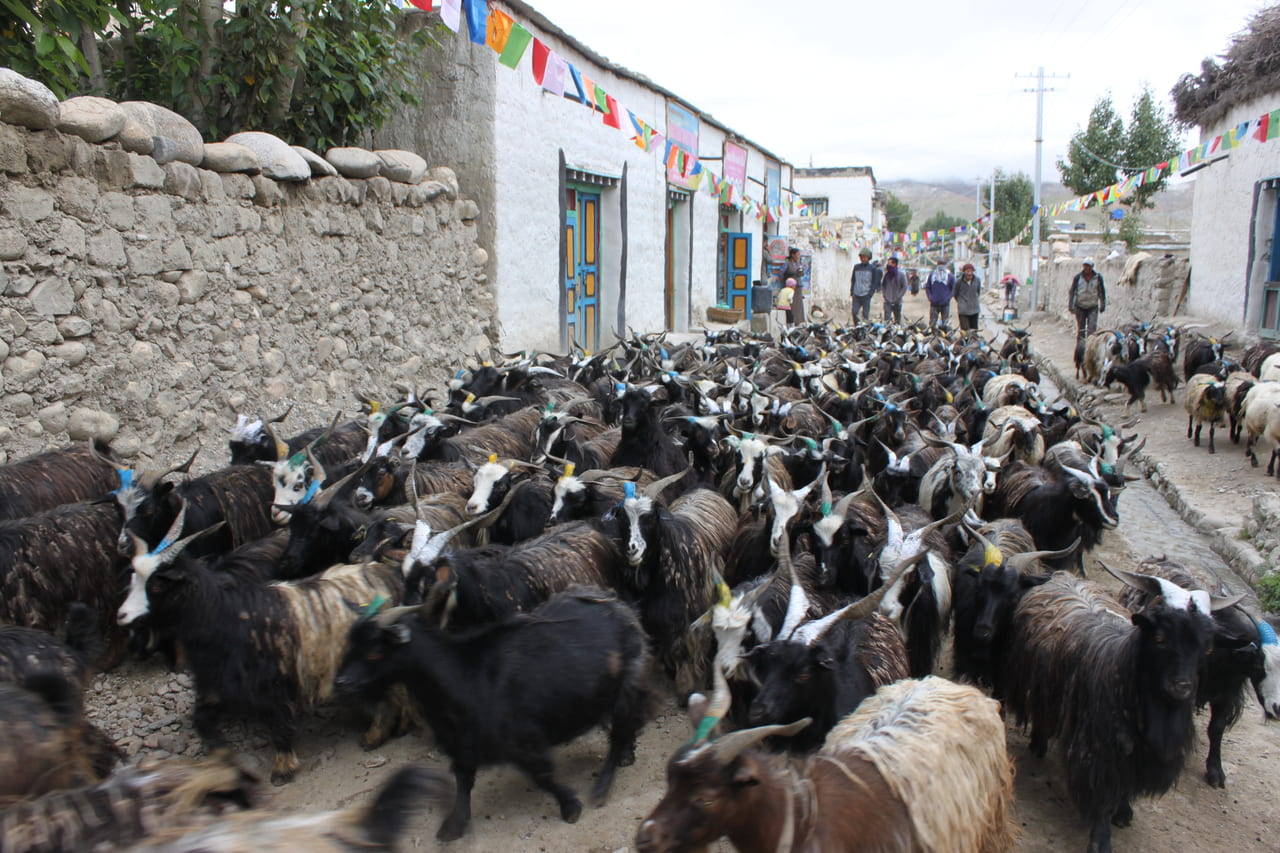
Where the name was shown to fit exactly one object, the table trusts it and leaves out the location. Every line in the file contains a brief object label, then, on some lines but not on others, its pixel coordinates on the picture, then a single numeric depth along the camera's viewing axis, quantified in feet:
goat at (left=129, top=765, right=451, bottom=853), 5.45
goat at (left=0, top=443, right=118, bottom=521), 14.71
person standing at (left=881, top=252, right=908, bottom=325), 59.00
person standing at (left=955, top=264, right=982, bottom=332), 52.54
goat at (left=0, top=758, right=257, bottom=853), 5.91
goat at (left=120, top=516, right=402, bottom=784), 10.88
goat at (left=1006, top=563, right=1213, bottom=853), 9.68
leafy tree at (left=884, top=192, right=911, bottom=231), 233.35
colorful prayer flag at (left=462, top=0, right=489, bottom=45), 22.67
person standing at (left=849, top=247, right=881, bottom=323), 58.90
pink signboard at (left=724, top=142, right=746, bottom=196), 63.46
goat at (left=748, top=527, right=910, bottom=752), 9.36
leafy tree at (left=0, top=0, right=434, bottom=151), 23.65
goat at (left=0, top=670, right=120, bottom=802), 7.55
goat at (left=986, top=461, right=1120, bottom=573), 16.29
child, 62.54
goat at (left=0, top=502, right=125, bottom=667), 12.34
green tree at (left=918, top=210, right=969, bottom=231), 308.19
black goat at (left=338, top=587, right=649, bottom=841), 9.55
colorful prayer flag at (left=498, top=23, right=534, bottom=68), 24.67
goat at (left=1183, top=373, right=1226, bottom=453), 28.71
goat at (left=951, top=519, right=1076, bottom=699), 12.52
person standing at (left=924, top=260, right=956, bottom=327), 55.62
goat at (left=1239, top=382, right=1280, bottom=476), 24.46
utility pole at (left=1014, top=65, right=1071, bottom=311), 86.48
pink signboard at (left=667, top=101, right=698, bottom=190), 50.52
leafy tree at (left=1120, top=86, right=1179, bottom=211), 101.19
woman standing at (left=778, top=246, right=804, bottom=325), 64.90
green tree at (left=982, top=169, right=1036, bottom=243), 188.75
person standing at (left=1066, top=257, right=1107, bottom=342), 50.06
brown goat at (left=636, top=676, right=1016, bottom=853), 6.88
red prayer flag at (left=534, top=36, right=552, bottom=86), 26.73
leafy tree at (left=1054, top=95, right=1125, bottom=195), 104.17
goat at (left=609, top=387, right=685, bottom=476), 19.36
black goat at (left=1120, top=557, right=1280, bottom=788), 10.37
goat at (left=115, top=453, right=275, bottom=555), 13.67
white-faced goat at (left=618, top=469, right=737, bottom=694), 13.46
